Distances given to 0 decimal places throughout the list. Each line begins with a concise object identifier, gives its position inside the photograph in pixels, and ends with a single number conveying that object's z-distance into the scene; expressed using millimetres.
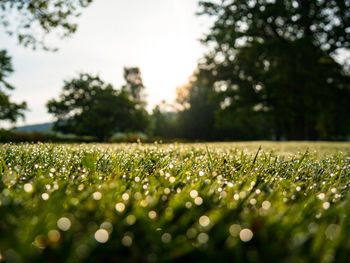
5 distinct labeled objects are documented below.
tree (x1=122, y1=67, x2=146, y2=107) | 52250
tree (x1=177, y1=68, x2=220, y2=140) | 43281
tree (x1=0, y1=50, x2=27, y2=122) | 26609
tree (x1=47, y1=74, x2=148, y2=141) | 27203
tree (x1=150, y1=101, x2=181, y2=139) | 44406
